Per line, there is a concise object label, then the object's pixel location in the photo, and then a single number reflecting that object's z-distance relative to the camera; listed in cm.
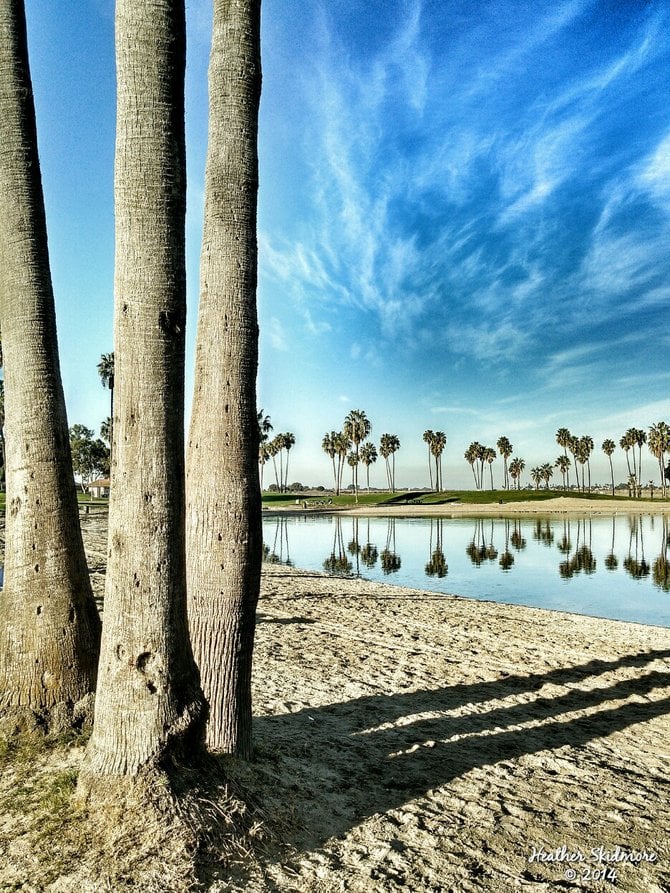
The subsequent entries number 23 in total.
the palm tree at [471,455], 14738
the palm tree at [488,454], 14712
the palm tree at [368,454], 13125
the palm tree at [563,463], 15379
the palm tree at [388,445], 12975
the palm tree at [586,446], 14200
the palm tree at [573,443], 14150
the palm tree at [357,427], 11851
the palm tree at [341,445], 12356
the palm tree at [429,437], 12925
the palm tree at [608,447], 14312
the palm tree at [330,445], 12825
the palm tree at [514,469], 16362
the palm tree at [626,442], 12975
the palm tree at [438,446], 12875
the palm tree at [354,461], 12755
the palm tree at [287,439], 13388
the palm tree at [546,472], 18325
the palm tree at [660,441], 11131
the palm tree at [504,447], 14262
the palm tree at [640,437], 12725
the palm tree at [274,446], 13450
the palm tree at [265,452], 13168
